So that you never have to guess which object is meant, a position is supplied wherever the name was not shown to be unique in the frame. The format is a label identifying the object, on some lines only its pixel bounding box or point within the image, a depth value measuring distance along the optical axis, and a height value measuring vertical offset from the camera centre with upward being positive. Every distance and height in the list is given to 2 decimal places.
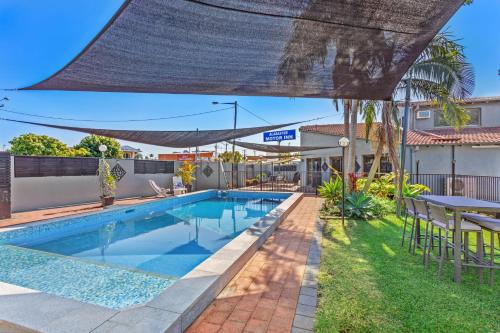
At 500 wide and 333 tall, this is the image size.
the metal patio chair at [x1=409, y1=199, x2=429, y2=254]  4.16 -0.85
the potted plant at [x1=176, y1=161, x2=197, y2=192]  15.79 -0.45
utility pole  17.45 +3.94
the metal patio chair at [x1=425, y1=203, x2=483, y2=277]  3.51 -0.82
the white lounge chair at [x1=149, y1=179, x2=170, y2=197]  13.42 -1.26
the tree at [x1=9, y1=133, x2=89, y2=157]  22.95 +1.77
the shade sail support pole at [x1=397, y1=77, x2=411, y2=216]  6.98 +0.88
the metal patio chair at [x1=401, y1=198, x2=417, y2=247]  4.61 -0.77
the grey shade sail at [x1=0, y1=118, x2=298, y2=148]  8.53 +1.08
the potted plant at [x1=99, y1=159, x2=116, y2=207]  10.27 -0.74
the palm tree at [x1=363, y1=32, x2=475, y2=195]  7.02 +2.36
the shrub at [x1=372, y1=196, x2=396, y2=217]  8.18 -1.32
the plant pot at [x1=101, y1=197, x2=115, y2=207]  10.08 -1.37
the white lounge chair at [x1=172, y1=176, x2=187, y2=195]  14.21 -1.17
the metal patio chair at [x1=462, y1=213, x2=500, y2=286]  3.31 -0.78
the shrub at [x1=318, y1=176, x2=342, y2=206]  9.19 -0.94
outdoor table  3.39 -0.59
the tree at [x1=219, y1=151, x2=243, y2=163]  26.26 +0.99
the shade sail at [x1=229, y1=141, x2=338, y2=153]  13.67 +0.98
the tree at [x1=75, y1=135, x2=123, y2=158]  28.29 +2.29
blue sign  17.91 +2.11
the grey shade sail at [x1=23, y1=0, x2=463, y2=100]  2.58 +1.39
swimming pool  3.83 -1.90
